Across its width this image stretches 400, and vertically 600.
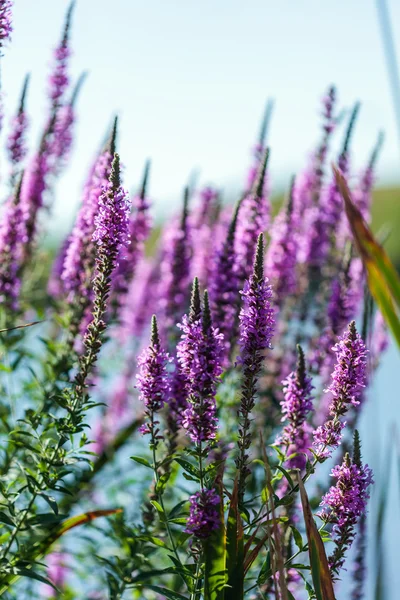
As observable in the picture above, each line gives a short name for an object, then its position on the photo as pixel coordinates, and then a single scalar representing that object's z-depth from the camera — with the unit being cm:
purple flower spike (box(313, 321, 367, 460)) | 315
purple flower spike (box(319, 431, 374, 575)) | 311
